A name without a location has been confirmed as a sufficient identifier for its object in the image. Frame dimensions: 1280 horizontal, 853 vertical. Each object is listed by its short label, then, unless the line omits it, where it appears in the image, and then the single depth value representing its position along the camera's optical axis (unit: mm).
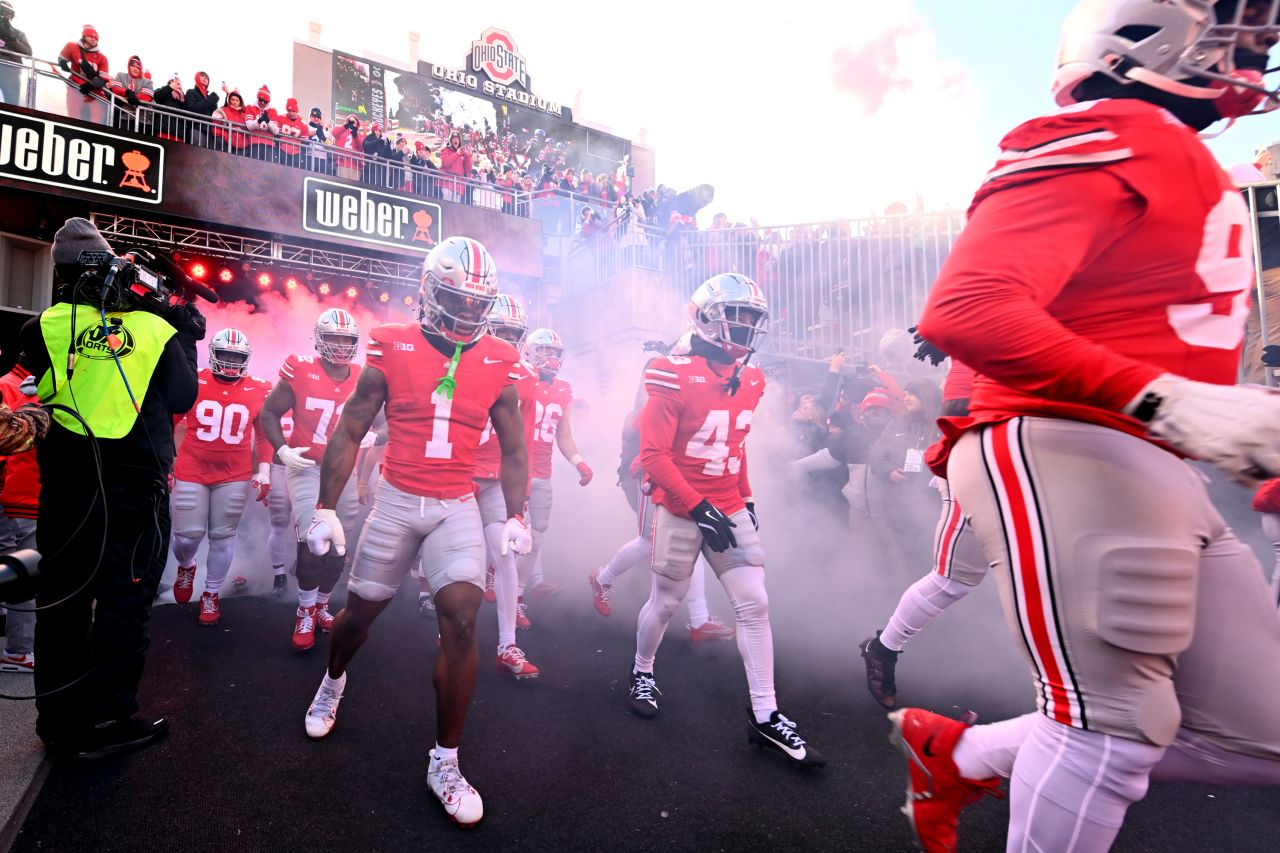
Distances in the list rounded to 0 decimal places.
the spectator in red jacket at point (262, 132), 12820
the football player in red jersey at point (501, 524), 4516
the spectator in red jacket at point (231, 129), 12625
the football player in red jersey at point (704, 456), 3682
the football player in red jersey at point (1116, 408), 1350
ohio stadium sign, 28578
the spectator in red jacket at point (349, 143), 14055
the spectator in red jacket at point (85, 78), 10883
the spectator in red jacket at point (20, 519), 4348
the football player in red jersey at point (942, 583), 3660
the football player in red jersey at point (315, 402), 5562
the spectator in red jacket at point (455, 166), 14953
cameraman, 3193
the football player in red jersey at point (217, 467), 5856
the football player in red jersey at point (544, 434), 6609
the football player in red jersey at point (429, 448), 3168
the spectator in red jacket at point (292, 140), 13188
